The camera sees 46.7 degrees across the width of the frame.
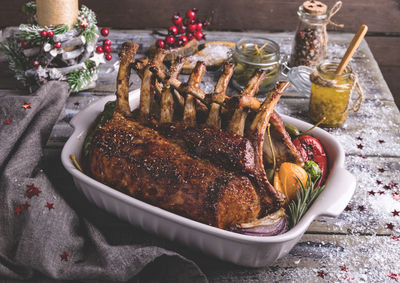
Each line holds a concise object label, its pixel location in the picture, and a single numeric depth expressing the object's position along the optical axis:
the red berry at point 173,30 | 2.09
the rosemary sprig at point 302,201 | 1.23
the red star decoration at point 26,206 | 1.27
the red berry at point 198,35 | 2.15
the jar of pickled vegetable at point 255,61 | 1.88
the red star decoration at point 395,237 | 1.34
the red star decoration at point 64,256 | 1.21
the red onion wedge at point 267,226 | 1.18
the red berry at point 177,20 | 2.10
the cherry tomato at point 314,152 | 1.39
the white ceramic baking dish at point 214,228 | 1.10
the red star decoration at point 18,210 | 1.27
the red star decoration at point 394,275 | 1.22
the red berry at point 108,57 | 1.99
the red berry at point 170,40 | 2.07
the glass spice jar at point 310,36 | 1.94
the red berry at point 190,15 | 2.12
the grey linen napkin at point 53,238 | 1.17
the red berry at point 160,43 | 2.11
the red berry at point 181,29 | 2.12
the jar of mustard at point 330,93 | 1.67
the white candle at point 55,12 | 1.71
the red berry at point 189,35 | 2.14
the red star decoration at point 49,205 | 1.29
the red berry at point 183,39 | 2.09
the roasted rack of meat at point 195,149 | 1.18
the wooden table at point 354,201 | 1.24
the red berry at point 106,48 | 1.97
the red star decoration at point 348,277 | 1.22
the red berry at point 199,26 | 2.14
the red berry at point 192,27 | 2.12
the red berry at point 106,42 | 1.96
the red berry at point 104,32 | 2.03
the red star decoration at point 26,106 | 1.58
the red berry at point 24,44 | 1.73
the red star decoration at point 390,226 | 1.38
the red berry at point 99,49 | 1.91
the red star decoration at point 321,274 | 1.23
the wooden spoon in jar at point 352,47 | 1.58
